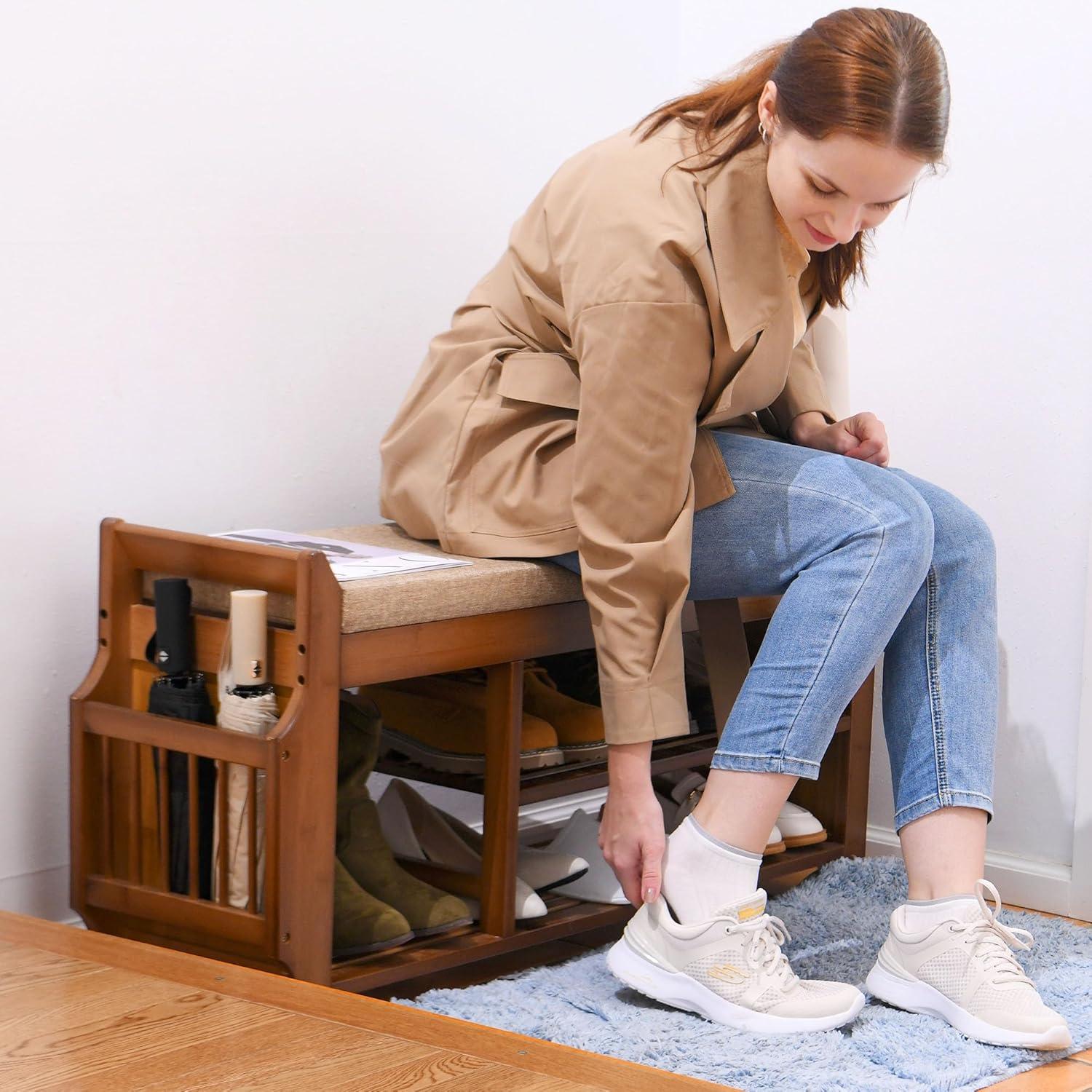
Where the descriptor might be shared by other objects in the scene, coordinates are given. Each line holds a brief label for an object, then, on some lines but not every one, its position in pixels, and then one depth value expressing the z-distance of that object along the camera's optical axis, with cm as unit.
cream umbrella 374
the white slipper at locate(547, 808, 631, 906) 408
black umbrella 381
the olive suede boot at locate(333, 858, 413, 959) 385
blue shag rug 369
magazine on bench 381
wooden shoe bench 371
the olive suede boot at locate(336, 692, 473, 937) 392
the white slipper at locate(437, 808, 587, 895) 407
